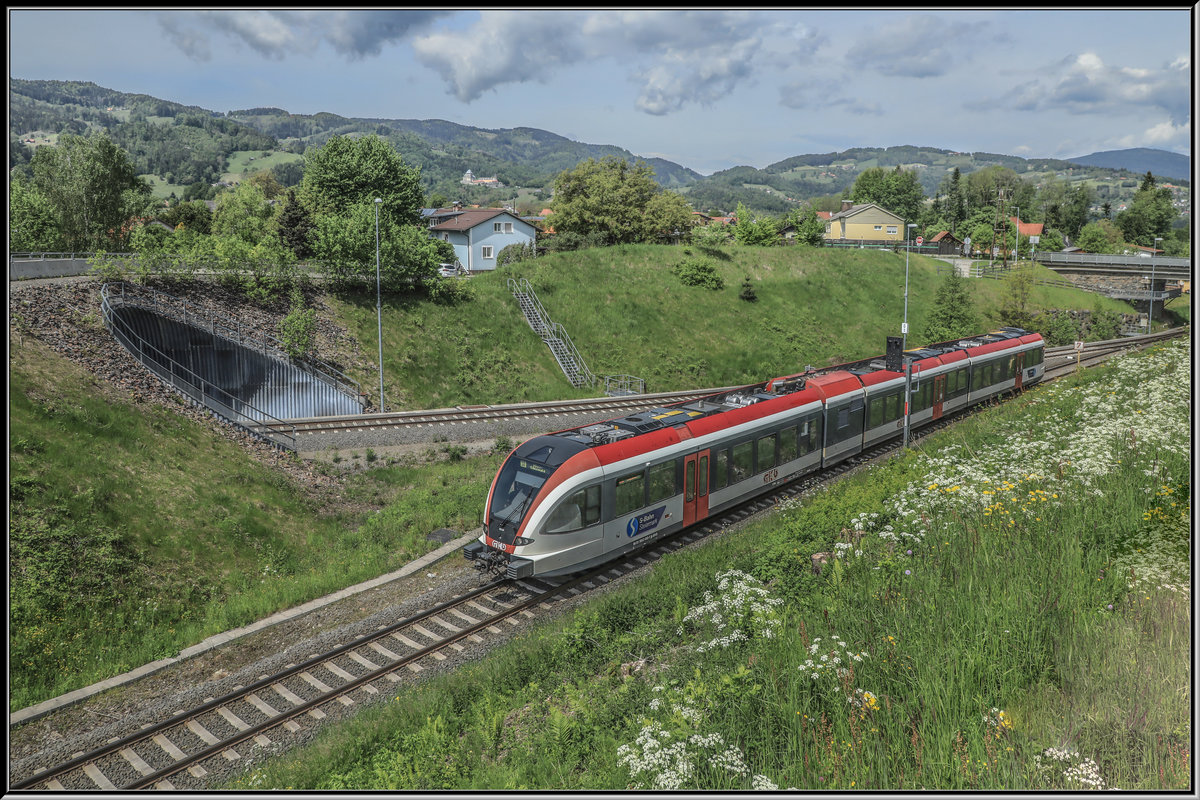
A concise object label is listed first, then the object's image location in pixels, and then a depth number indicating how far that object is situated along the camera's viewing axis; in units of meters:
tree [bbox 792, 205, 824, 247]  70.88
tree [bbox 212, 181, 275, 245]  51.13
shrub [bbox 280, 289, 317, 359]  31.88
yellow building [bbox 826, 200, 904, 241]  101.00
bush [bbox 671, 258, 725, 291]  54.38
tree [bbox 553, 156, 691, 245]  59.62
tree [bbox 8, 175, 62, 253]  43.03
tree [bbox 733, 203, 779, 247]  67.12
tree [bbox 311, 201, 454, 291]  38.09
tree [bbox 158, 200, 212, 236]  86.62
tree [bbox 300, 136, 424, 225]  45.81
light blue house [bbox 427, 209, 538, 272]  70.99
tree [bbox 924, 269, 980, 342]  50.72
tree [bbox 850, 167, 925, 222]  121.62
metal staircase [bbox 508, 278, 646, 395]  41.19
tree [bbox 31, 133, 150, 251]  50.66
